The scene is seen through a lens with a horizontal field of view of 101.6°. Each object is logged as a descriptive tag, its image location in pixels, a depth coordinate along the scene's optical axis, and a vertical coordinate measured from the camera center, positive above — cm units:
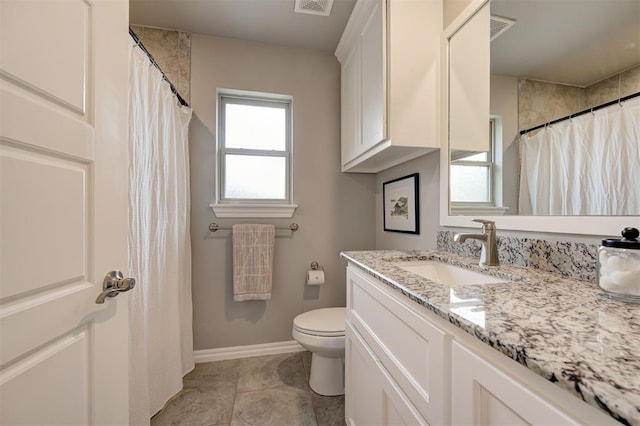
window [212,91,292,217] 212 +53
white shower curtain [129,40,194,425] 122 -16
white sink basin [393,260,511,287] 101 -26
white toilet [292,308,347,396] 152 -79
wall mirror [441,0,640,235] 73 +36
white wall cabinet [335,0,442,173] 133 +73
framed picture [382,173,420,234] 166 +5
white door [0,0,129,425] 51 +1
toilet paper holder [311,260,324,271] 213 -45
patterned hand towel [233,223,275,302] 194 -37
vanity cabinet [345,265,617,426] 39 -35
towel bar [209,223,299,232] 196 -11
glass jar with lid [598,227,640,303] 59 -13
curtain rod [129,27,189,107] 118 +78
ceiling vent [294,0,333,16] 164 +132
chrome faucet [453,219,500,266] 101 -12
